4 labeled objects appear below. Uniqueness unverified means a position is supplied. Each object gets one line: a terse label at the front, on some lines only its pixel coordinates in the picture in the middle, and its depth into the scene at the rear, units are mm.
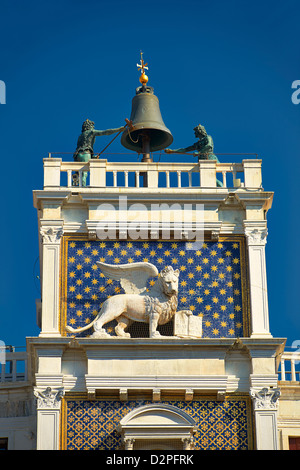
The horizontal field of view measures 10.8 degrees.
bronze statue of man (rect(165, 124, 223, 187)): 36062
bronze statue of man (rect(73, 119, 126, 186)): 35906
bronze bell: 36594
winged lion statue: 32969
